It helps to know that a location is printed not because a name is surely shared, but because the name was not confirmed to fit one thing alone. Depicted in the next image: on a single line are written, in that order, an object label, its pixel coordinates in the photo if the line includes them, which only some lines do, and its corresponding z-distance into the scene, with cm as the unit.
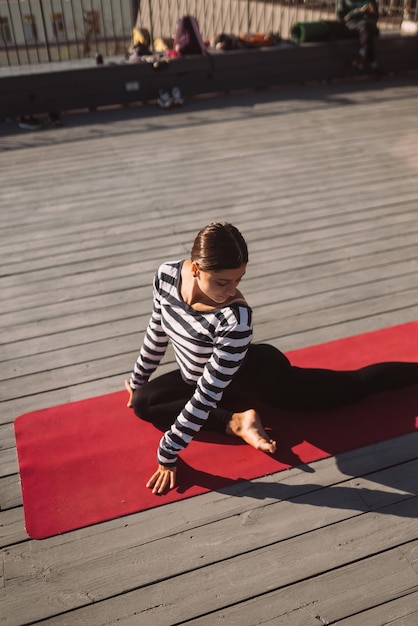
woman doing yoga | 200
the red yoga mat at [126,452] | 236
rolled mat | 831
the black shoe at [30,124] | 714
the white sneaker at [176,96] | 777
